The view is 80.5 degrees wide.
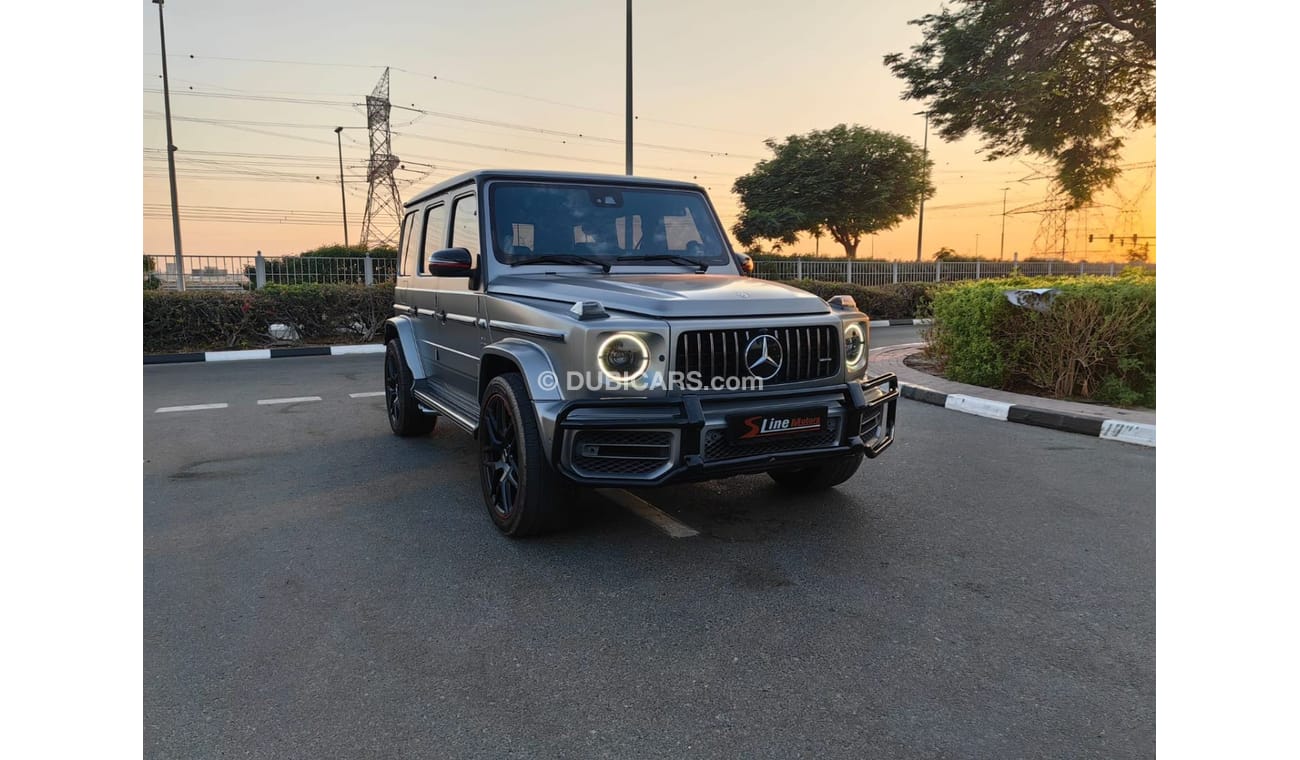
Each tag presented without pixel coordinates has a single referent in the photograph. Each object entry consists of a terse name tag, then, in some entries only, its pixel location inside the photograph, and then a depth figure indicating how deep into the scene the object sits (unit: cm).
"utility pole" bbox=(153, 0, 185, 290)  2320
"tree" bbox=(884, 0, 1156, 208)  1389
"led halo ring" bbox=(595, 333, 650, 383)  335
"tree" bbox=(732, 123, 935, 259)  4319
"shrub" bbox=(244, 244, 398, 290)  1703
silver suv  337
